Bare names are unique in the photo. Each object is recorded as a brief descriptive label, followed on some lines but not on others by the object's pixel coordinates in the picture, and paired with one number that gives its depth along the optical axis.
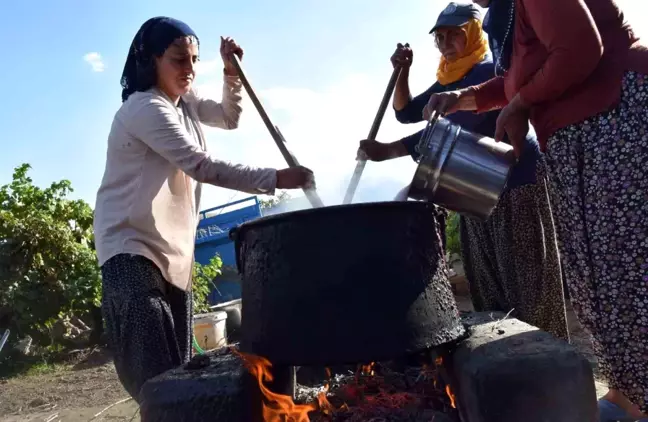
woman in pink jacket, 2.29
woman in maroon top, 1.77
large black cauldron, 1.74
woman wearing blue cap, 3.00
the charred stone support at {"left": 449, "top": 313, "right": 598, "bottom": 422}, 1.59
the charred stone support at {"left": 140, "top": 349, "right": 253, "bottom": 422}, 1.72
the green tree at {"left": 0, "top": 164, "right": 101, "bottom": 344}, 6.77
